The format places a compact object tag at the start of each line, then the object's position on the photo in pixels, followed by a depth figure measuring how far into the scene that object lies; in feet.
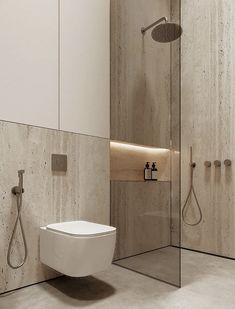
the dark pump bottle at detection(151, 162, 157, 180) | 8.59
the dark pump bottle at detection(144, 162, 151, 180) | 8.71
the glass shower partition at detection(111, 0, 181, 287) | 7.40
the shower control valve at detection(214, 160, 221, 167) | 9.14
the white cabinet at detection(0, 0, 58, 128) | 5.96
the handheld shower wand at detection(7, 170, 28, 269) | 5.79
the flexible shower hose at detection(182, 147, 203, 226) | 9.74
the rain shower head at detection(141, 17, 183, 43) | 6.93
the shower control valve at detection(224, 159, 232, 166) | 8.86
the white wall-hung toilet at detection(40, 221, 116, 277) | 5.31
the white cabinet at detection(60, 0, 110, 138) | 7.16
